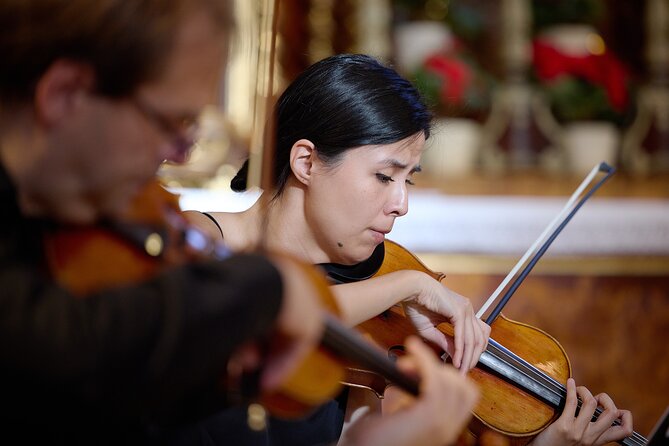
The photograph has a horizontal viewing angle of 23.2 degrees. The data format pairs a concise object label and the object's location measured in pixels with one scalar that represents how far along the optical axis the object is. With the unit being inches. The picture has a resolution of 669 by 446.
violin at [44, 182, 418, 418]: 63.0
